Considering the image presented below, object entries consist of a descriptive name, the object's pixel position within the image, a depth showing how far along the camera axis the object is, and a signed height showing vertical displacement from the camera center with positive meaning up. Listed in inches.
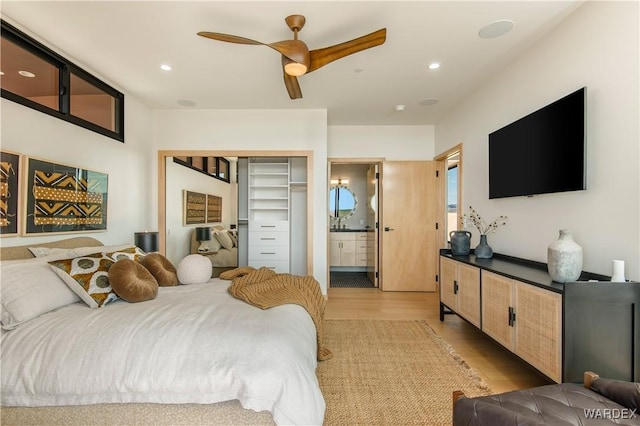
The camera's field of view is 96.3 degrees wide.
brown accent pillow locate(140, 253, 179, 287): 92.3 -19.1
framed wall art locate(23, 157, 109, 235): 91.1 +5.0
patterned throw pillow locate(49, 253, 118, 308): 73.5 -17.5
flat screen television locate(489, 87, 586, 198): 77.9 +20.4
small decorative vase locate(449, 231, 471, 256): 123.7 -12.3
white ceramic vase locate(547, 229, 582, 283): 69.8 -11.1
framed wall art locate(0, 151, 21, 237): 82.8 +5.6
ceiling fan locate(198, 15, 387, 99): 77.4 +46.4
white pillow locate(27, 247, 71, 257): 85.2 -11.9
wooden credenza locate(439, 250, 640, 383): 63.4 -26.0
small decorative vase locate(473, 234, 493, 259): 115.0 -14.4
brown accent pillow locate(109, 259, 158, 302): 74.3 -18.8
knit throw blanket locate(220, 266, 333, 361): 77.8 -22.8
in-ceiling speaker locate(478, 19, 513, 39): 86.8 +58.2
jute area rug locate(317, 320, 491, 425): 70.5 -48.9
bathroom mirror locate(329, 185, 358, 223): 264.7 +10.4
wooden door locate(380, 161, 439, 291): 187.6 -3.2
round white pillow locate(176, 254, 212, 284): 96.3 -19.6
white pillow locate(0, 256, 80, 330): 63.1 -18.9
